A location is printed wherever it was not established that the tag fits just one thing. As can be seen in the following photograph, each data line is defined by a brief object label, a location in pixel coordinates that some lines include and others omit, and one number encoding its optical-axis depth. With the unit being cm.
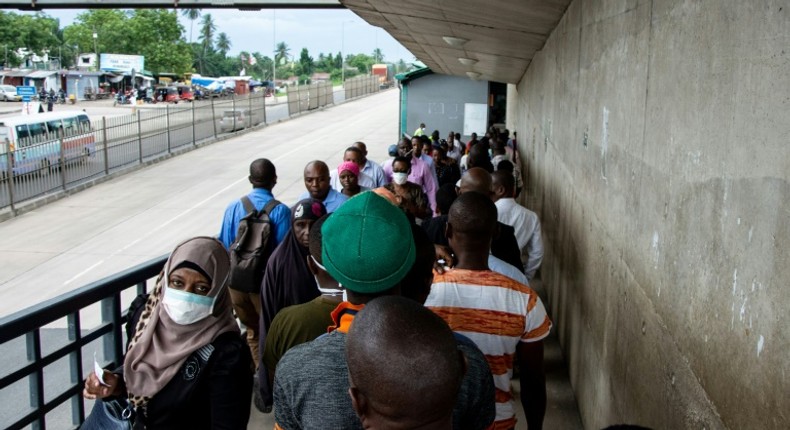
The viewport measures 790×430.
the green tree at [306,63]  15062
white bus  2061
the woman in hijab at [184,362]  302
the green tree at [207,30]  18062
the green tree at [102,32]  9731
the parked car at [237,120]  3969
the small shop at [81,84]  7500
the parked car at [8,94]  6594
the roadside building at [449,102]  2873
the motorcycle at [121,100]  6831
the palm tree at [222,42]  19262
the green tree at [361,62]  15971
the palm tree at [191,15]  17644
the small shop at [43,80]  7188
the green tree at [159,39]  9644
